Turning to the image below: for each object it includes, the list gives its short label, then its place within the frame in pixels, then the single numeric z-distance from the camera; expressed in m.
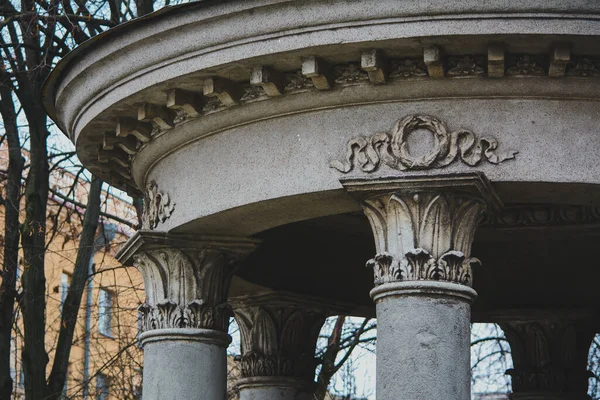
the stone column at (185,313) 13.36
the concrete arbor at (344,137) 11.31
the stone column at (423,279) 11.25
